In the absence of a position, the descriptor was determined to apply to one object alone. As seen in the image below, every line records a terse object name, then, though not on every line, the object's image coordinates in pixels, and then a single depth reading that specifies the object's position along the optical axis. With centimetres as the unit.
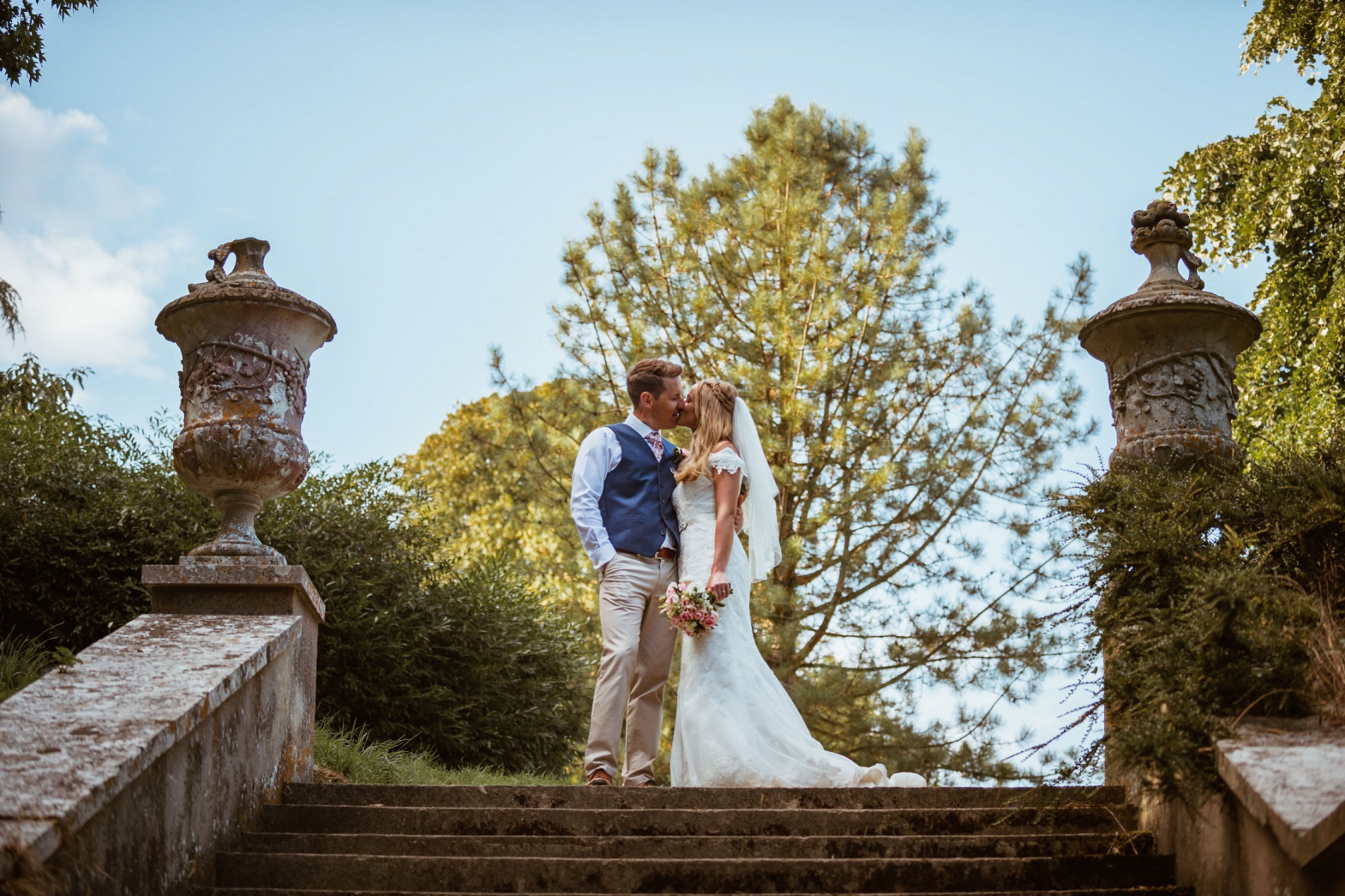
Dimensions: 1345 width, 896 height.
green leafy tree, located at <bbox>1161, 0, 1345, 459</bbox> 1213
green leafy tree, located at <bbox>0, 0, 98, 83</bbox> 672
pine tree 1068
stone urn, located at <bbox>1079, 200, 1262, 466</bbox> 498
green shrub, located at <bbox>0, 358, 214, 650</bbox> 720
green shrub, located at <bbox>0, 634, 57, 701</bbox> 534
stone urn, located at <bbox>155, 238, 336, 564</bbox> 488
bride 543
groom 549
